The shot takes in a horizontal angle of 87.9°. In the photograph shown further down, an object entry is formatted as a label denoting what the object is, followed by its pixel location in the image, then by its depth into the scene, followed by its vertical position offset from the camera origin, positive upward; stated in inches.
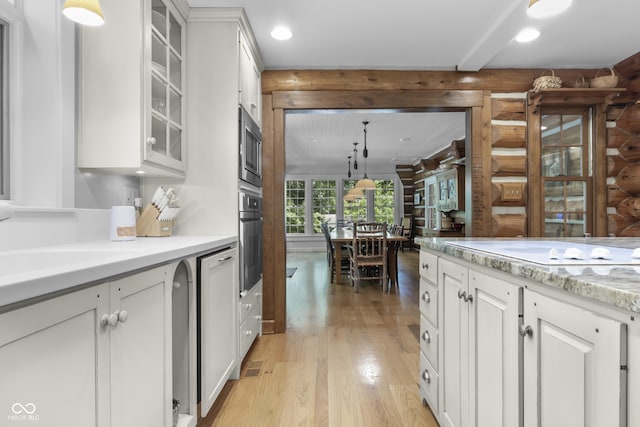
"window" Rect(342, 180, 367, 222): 382.9 +8.4
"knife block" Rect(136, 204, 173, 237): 80.4 -1.4
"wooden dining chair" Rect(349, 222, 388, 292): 183.7 -19.2
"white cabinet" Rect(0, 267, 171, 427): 26.0 -13.8
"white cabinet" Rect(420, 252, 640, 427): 25.5 -14.8
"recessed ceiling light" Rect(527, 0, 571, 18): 49.0 +31.3
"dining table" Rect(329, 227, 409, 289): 192.7 -21.7
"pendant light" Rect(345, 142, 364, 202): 291.3 +21.1
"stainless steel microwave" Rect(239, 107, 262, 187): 93.5 +20.8
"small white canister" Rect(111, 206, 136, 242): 69.4 -1.2
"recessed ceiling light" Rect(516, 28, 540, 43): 100.4 +55.8
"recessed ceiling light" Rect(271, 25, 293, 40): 99.6 +56.1
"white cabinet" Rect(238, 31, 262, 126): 95.5 +42.8
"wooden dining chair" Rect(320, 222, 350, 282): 216.2 -30.9
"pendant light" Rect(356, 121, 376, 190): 251.8 +24.5
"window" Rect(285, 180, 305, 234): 384.5 +15.7
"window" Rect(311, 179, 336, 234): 384.5 +19.0
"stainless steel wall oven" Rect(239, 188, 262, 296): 92.2 -6.7
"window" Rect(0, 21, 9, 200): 59.9 +17.9
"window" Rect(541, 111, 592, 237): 127.3 +16.6
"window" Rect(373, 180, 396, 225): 383.6 +18.7
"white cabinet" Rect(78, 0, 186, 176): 69.1 +26.8
